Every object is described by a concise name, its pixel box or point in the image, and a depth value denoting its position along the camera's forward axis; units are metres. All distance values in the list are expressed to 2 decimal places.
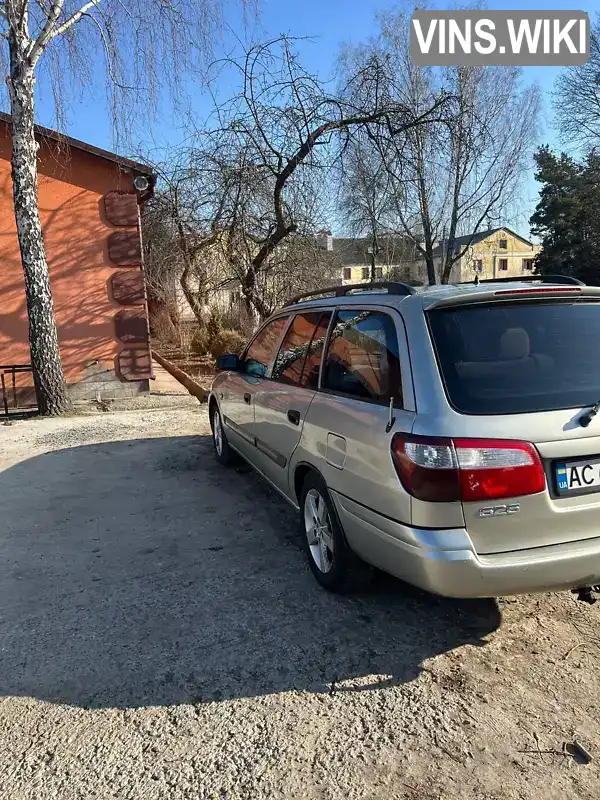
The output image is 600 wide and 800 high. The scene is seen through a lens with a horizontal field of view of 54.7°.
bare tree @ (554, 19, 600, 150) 29.70
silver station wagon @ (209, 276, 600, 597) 2.39
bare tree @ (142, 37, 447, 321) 11.09
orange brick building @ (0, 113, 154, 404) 10.27
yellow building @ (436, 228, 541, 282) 67.00
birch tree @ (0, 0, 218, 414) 8.20
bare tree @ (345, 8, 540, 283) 11.68
